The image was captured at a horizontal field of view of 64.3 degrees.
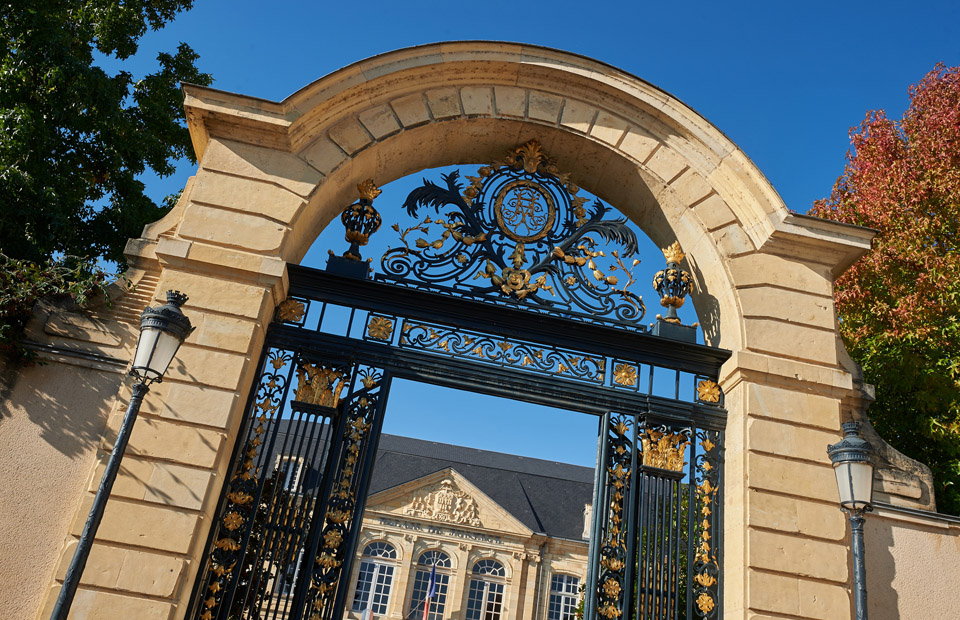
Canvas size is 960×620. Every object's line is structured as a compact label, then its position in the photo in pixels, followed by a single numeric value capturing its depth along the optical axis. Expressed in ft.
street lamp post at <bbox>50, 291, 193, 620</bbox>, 14.40
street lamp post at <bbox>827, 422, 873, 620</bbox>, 17.43
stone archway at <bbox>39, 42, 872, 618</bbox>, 18.62
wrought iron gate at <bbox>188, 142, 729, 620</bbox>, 19.40
